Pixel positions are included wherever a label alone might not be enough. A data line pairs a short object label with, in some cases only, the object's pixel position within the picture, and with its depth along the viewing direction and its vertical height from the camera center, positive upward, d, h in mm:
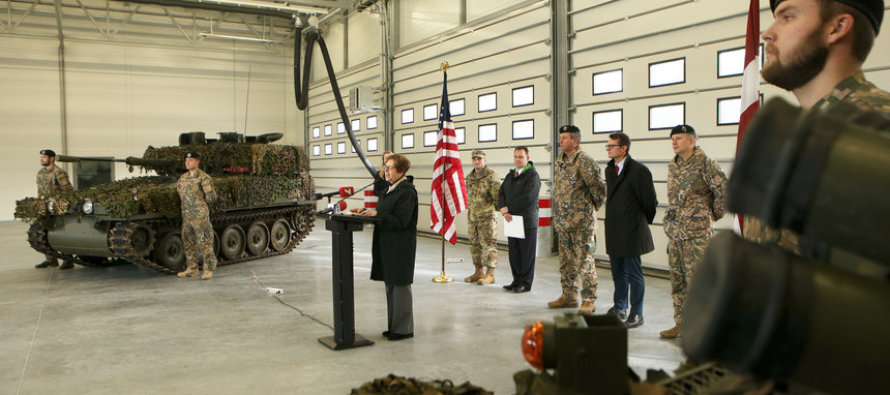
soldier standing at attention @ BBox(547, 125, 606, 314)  5918 -290
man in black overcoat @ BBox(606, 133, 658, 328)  5332 -360
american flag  7570 -89
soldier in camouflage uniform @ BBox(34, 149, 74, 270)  9500 +44
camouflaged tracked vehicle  8203 -410
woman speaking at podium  4969 -503
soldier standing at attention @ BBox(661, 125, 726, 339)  4734 -237
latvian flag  4434 +751
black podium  4832 -815
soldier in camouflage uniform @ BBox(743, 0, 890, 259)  1155 +235
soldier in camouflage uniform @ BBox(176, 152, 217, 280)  8156 -311
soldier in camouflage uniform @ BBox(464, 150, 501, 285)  7699 -492
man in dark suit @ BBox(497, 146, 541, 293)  7094 -423
